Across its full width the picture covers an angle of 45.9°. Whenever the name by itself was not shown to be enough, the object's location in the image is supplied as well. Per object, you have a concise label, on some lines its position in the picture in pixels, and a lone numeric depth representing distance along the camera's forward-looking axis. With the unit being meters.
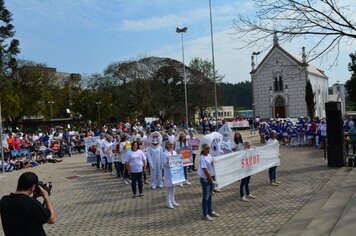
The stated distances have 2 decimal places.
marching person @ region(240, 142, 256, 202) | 12.59
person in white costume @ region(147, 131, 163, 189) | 15.46
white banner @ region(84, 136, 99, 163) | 23.47
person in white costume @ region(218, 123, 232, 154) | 17.94
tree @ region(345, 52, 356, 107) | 58.58
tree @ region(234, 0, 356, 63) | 12.37
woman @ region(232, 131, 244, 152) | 16.35
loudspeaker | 18.12
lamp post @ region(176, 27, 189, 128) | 44.03
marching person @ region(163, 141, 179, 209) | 12.13
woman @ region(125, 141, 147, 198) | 13.62
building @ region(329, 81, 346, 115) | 100.44
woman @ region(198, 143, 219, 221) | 10.32
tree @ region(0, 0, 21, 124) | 49.69
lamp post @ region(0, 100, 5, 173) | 22.91
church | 74.25
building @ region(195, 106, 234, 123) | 78.76
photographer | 4.82
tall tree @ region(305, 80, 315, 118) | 69.31
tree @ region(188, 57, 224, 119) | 73.62
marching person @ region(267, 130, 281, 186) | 14.87
